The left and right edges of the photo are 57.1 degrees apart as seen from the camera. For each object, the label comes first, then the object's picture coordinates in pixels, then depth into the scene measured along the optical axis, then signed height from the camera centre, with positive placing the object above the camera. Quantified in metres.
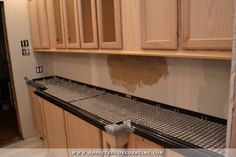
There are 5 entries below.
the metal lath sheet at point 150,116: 1.16 -0.51
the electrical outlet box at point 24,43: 3.06 +0.07
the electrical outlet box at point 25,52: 3.08 -0.06
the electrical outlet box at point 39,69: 3.24 -0.32
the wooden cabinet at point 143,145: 1.13 -0.58
